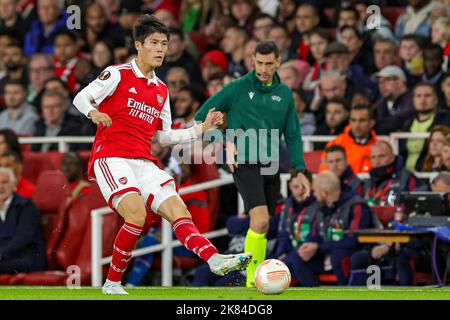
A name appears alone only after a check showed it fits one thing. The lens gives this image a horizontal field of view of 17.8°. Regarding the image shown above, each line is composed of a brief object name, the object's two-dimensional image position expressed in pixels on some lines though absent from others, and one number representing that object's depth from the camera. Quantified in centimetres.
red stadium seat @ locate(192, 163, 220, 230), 1554
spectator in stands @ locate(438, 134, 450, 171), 1403
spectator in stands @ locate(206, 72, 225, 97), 1662
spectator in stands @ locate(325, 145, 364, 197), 1456
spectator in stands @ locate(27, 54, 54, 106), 1855
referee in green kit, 1262
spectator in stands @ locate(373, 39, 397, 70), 1644
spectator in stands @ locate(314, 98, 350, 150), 1552
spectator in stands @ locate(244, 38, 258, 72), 1720
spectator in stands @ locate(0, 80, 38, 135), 1762
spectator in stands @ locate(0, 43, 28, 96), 1908
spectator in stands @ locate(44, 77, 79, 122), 1741
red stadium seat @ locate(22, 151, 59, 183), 1638
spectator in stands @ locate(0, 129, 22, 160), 1583
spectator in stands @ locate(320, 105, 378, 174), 1491
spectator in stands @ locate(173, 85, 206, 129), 1589
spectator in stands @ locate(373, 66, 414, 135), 1538
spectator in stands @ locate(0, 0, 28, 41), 2027
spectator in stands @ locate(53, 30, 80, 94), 1859
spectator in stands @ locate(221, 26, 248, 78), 1778
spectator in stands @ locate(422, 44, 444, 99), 1584
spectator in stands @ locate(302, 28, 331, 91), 1683
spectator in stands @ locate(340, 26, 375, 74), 1681
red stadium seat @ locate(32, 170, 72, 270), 1544
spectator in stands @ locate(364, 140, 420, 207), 1423
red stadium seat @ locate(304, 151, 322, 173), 1514
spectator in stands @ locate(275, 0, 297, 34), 1825
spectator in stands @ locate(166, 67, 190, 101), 1688
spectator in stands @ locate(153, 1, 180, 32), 1849
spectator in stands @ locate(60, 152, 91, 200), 1561
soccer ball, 1088
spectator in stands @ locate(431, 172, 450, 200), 1371
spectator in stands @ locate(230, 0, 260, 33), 1873
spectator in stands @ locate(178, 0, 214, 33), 1933
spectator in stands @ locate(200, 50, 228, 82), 1750
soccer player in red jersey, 1084
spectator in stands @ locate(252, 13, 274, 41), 1778
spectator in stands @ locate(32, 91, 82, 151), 1716
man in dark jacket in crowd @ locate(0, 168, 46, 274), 1502
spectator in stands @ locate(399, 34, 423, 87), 1636
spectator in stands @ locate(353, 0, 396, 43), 1689
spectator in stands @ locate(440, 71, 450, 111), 1509
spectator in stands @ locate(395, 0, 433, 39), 1705
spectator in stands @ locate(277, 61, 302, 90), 1648
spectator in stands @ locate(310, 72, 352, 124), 1605
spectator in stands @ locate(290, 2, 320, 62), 1758
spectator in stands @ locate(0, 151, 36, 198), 1580
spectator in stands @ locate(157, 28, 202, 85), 1769
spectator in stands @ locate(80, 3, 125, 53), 1927
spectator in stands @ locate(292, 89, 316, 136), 1595
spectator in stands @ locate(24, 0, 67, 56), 1988
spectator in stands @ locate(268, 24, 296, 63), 1742
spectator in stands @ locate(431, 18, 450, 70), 1612
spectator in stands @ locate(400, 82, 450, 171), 1485
